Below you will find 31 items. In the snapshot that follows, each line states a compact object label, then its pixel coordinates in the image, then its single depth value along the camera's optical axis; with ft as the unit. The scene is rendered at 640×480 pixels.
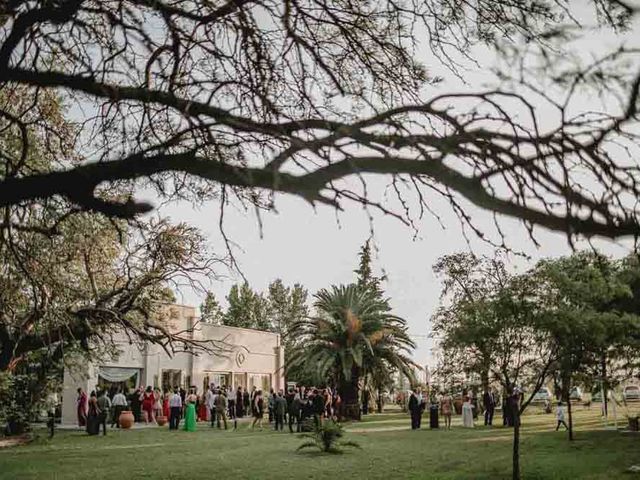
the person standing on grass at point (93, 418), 88.28
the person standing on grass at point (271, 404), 104.89
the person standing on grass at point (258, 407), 103.65
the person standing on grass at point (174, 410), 97.55
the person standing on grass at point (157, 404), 116.11
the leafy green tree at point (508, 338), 51.11
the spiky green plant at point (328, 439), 62.80
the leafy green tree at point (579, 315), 50.96
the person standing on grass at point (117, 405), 108.45
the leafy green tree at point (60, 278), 32.76
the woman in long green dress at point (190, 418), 94.43
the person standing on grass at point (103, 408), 87.48
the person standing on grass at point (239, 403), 124.06
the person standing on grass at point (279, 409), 98.58
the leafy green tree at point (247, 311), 292.20
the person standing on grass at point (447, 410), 104.32
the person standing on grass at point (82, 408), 104.68
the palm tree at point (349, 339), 129.49
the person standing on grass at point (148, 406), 115.34
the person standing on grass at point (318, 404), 95.91
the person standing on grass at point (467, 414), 101.76
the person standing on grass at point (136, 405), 120.21
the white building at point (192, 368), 127.54
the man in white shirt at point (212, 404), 105.60
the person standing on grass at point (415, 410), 101.91
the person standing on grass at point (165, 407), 116.93
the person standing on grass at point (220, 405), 101.91
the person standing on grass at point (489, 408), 107.49
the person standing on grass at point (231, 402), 118.97
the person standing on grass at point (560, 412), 88.79
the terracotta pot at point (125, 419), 103.09
